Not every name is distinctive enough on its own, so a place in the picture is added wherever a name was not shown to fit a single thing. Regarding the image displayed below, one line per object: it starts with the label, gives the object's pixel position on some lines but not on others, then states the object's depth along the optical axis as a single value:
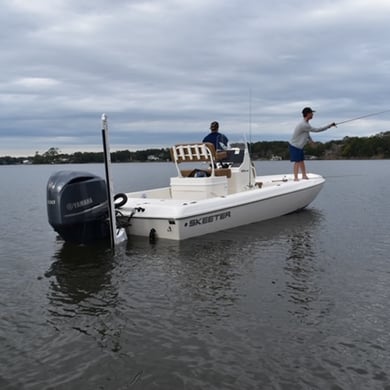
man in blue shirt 11.02
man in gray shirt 11.54
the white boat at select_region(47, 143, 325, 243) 7.43
